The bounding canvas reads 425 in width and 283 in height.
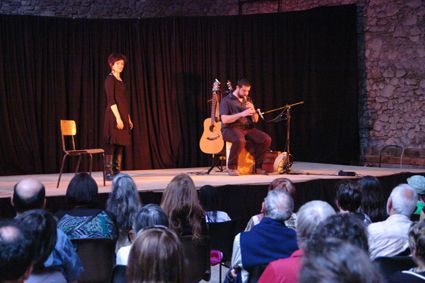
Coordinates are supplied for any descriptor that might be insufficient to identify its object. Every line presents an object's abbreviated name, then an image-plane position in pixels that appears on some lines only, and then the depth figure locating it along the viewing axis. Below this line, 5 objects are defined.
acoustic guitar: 9.70
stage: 7.00
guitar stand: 9.80
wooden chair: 8.18
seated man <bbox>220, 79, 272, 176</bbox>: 8.81
